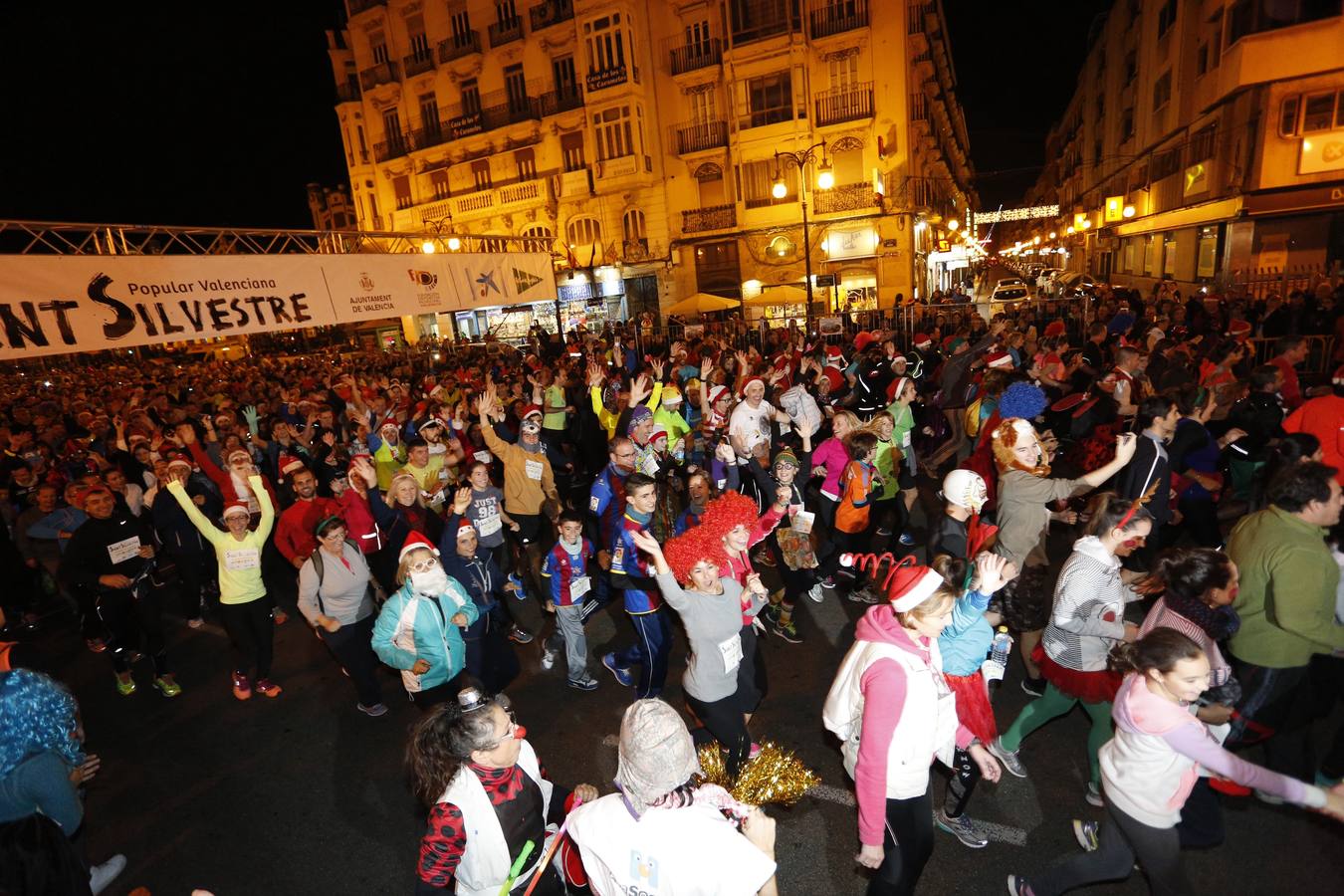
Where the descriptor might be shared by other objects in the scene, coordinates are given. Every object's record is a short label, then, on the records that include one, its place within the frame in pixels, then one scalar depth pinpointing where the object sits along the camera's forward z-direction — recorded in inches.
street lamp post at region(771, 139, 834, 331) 794.2
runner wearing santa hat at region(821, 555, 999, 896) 95.9
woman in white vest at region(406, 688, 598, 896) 85.9
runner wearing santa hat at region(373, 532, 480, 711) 150.8
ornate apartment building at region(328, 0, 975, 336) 1045.2
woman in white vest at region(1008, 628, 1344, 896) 91.6
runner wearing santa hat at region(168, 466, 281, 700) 197.3
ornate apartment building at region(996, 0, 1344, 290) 695.7
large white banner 305.3
